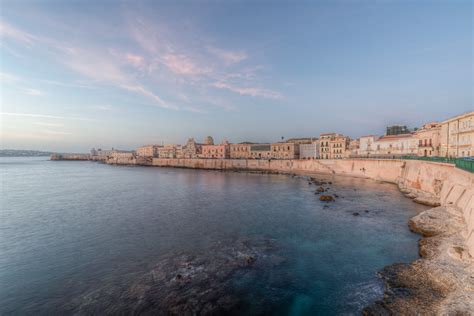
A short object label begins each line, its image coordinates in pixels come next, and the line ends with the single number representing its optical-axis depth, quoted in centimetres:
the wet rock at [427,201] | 2624
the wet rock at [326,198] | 3178
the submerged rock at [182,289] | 999
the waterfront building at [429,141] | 4866
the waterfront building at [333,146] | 7777
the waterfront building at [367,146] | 6860
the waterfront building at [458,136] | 3388
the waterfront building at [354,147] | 7249
